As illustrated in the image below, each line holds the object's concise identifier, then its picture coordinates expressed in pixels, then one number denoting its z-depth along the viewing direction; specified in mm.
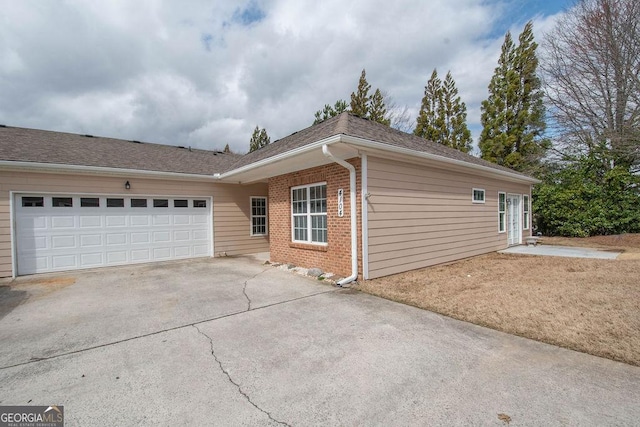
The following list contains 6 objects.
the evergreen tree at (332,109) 21438
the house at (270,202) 6609
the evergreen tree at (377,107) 23406
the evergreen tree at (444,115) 23344
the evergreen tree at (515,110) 20188
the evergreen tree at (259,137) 29156
